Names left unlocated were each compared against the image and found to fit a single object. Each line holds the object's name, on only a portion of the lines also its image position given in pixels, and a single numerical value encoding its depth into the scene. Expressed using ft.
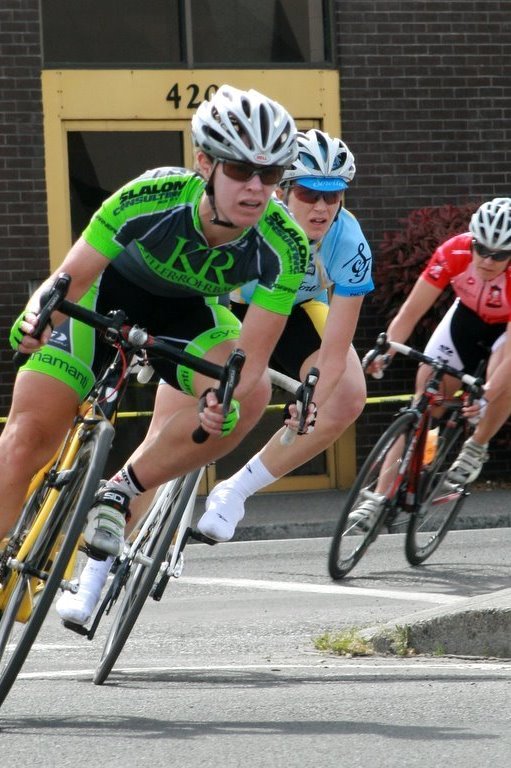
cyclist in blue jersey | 48.57
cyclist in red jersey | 64.13
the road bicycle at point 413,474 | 62.34
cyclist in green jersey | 34.83
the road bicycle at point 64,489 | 32.55
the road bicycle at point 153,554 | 38.81
